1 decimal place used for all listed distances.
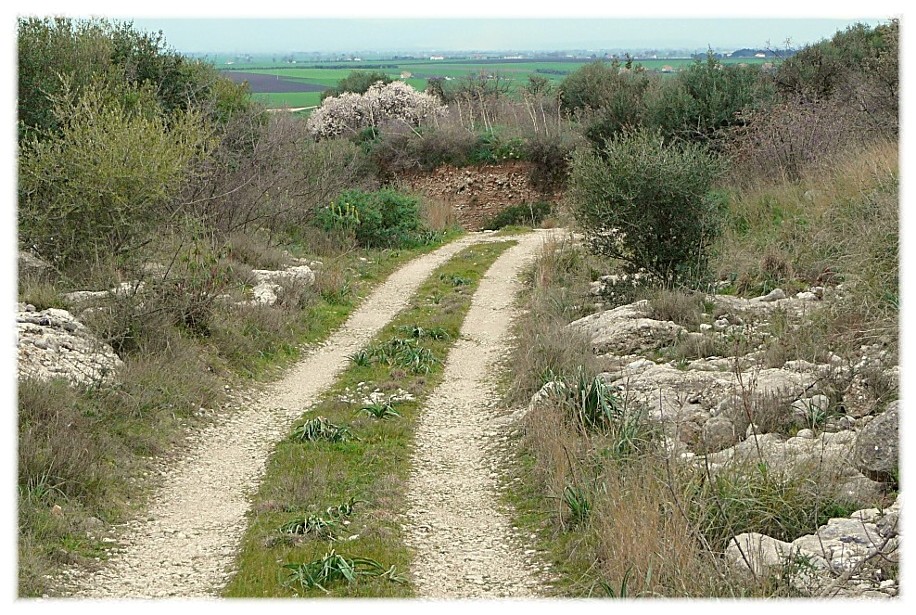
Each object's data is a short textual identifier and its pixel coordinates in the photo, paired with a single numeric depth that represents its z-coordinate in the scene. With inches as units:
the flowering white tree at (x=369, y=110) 1491.1
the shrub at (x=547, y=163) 1192.8
